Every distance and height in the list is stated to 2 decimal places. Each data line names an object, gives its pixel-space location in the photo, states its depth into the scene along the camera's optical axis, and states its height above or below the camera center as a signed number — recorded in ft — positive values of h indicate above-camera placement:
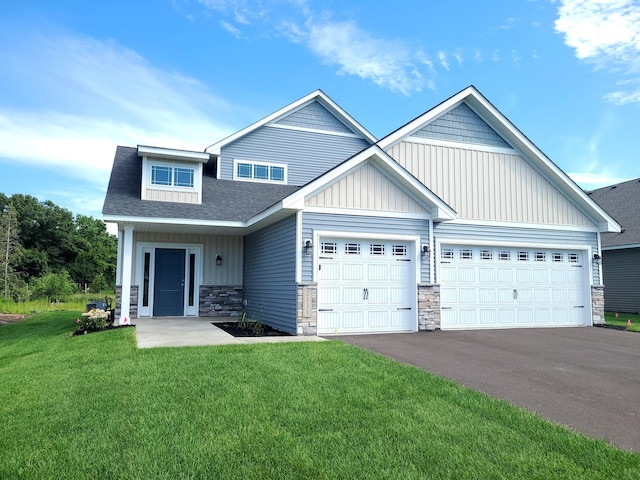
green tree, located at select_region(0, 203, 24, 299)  88.98 +4.44
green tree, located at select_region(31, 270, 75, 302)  83.92 -2.37
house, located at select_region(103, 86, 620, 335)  33.99 +4.03
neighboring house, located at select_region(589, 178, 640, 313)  58.29 +2.25
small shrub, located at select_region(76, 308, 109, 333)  35.35 -3.58
